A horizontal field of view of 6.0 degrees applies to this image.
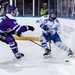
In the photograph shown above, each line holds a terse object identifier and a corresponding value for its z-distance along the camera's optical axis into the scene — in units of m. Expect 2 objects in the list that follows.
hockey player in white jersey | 14.90
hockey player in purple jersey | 13.70
